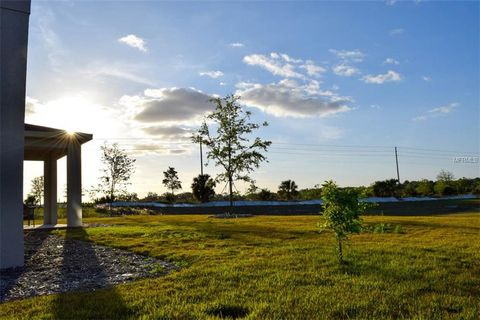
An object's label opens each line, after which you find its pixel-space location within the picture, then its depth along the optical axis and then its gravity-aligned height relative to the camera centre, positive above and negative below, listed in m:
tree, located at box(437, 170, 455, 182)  63.16 +1.71
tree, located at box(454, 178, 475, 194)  55.25 +0.16
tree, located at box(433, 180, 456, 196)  53.09 -0.17
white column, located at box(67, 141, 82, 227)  19.38 +1.11
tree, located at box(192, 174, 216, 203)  44.94 +1.07
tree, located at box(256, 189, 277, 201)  46.62 +0.04
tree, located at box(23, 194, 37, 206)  44.30 +0.63
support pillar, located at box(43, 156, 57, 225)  22.44 +0.79
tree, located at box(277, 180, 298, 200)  48.53 +0.55
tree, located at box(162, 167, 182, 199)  52.12 +2.56
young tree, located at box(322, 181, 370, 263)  8.00 -0.36
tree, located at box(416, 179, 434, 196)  54.03 -0.08
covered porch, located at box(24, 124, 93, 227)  18.42 +2.79
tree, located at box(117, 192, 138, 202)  41.73 +0.47
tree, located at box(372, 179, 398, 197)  52.19 +0.27
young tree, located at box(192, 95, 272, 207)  29.78 +3.89
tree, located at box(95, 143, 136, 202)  40.66 +3.35
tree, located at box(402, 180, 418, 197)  54.06 -0.13
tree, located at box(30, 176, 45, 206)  45.56 +1.87
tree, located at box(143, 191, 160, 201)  51.35 +0.43
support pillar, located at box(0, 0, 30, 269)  9.00 +1.91
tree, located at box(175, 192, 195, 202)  52.62 +0.29
